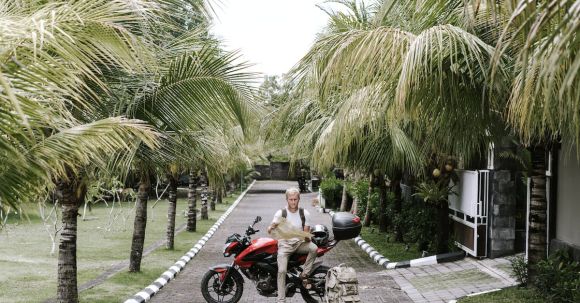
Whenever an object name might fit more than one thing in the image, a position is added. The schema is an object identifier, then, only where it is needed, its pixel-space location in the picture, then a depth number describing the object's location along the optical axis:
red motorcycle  8.51
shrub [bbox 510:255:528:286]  9.13
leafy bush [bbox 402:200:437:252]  13.62
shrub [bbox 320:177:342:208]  31.67
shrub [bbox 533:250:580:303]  7.39
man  8.18
